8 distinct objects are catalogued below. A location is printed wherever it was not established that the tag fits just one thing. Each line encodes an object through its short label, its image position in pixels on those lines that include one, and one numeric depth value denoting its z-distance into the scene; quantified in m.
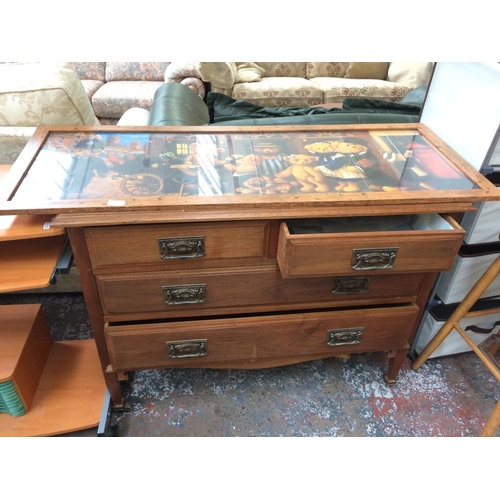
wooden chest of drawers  1.00
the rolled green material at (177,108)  1.60
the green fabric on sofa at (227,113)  1.69
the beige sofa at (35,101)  1.43
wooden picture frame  0.99
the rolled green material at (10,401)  1.22
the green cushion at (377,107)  2.11
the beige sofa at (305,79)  2.99
